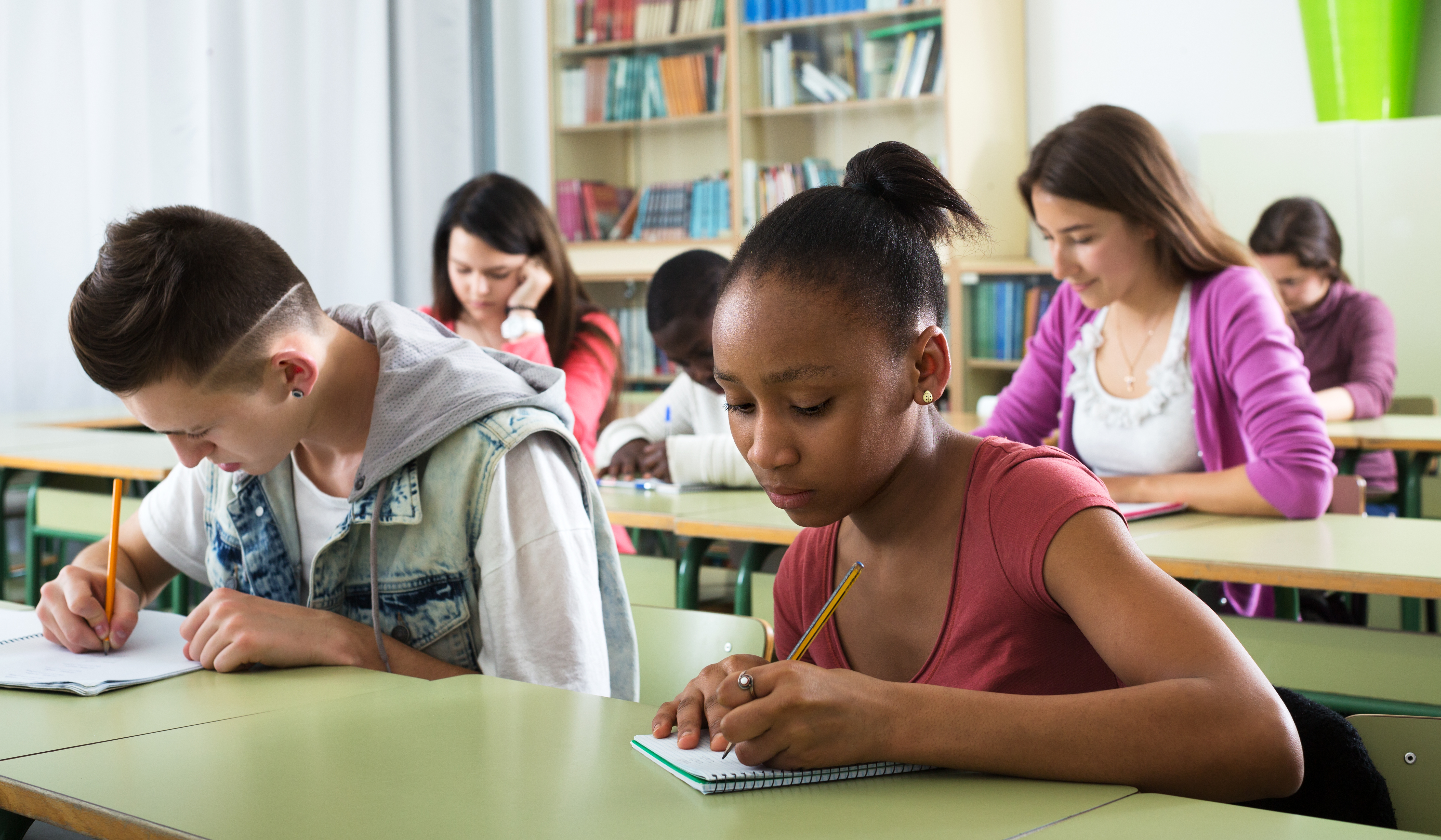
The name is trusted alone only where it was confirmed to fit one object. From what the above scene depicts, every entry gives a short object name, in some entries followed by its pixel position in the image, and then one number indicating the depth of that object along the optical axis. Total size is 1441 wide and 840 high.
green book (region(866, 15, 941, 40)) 4.57
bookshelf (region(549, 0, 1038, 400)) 4.62
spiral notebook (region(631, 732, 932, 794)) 0.82
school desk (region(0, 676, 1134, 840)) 0.76
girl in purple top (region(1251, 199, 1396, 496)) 3.61
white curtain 4.01
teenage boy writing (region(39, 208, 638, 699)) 1.22
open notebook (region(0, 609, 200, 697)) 1.17
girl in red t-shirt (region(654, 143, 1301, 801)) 0.80
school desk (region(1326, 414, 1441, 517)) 2.95
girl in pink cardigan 2.02
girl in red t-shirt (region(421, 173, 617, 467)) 2.87
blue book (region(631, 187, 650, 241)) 5.28
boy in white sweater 2.62
